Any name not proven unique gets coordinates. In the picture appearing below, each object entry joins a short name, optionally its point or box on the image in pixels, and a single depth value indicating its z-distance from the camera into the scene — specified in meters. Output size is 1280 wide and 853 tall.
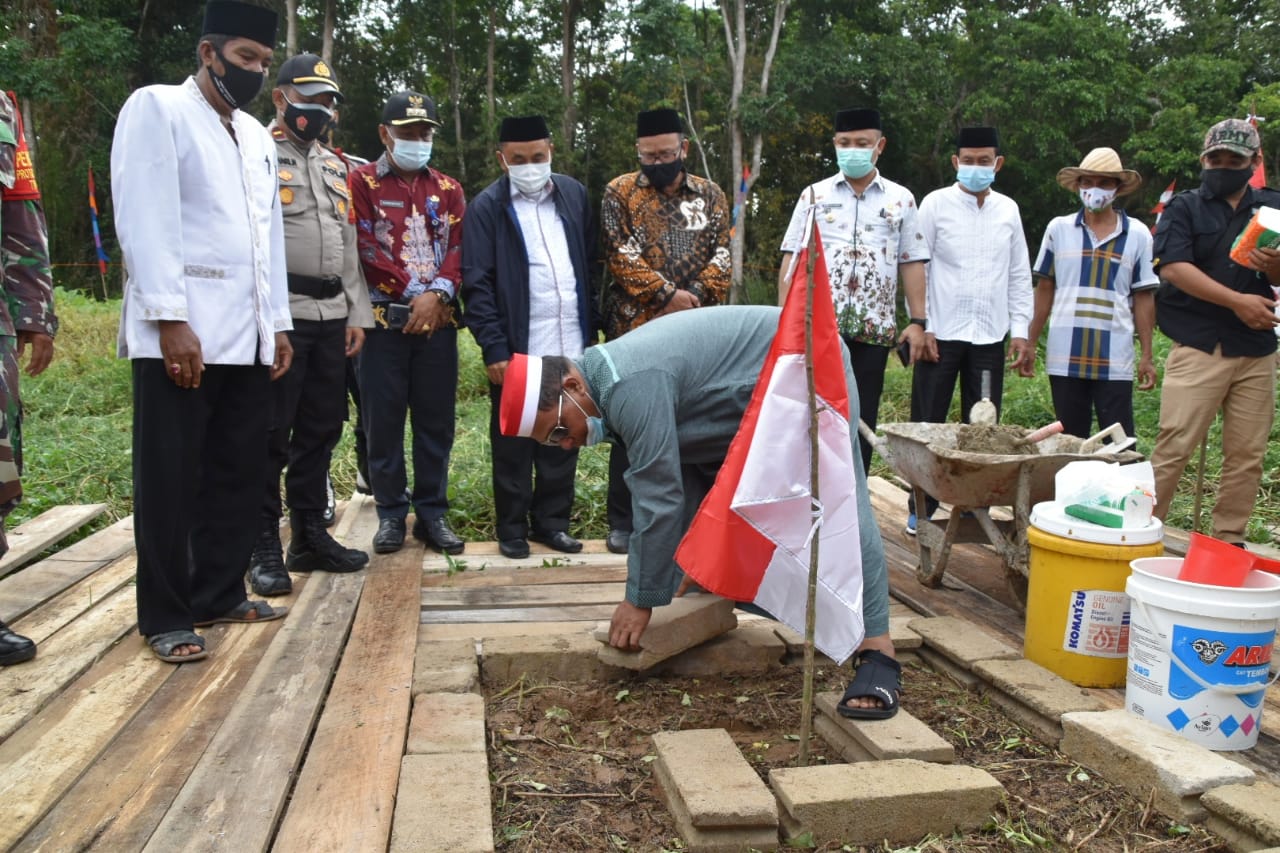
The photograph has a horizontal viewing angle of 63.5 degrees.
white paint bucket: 2.82
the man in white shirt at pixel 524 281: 4.71
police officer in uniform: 4.20
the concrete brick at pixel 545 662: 3.44
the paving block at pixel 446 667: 3.21
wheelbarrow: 3.83
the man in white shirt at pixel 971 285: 5.11
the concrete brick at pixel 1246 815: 2.30
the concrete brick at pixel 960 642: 3.42
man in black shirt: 4.55
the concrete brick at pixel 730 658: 3.55
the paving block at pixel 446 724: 2.76
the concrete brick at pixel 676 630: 3.33
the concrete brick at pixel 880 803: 2.44
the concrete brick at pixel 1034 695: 2.99
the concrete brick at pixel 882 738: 2.72
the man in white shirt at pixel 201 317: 3.27
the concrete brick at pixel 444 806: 2.21
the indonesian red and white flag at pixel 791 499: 2.86
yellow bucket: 3.30
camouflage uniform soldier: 3.38
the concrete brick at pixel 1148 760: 2.52
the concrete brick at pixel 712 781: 2.37
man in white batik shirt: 4.92
